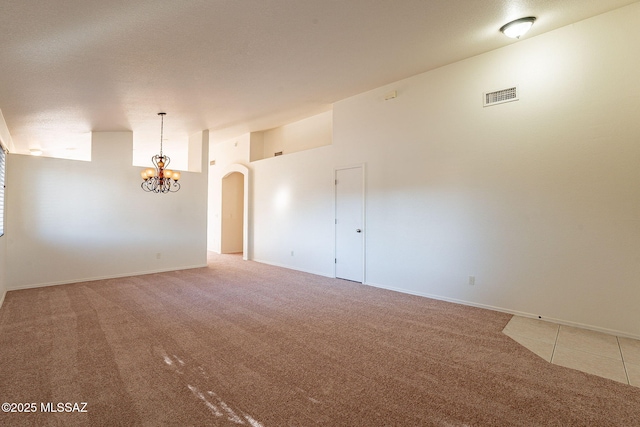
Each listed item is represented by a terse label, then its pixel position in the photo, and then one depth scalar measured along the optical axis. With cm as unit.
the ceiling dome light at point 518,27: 324
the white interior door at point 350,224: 559
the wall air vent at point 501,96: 388
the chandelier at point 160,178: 575
